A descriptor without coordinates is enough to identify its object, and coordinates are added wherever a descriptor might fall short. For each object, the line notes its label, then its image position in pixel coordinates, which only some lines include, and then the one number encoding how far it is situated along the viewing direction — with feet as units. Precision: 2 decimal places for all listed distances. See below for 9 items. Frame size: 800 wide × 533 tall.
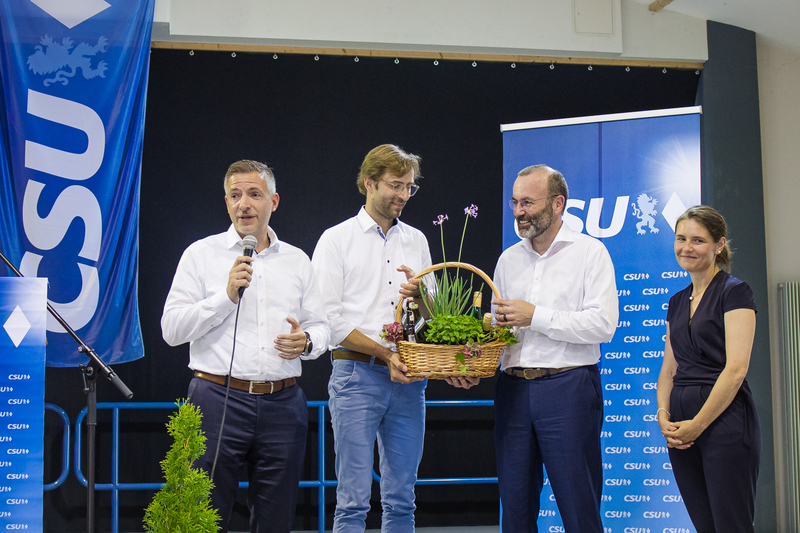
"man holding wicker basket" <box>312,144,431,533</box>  8.76
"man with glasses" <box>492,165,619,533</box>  8.03
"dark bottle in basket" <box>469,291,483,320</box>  8.23
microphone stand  9.37
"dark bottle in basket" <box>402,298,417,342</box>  8.24
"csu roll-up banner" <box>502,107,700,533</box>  11.37
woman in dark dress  7.75
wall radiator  15.52
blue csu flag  13.44
